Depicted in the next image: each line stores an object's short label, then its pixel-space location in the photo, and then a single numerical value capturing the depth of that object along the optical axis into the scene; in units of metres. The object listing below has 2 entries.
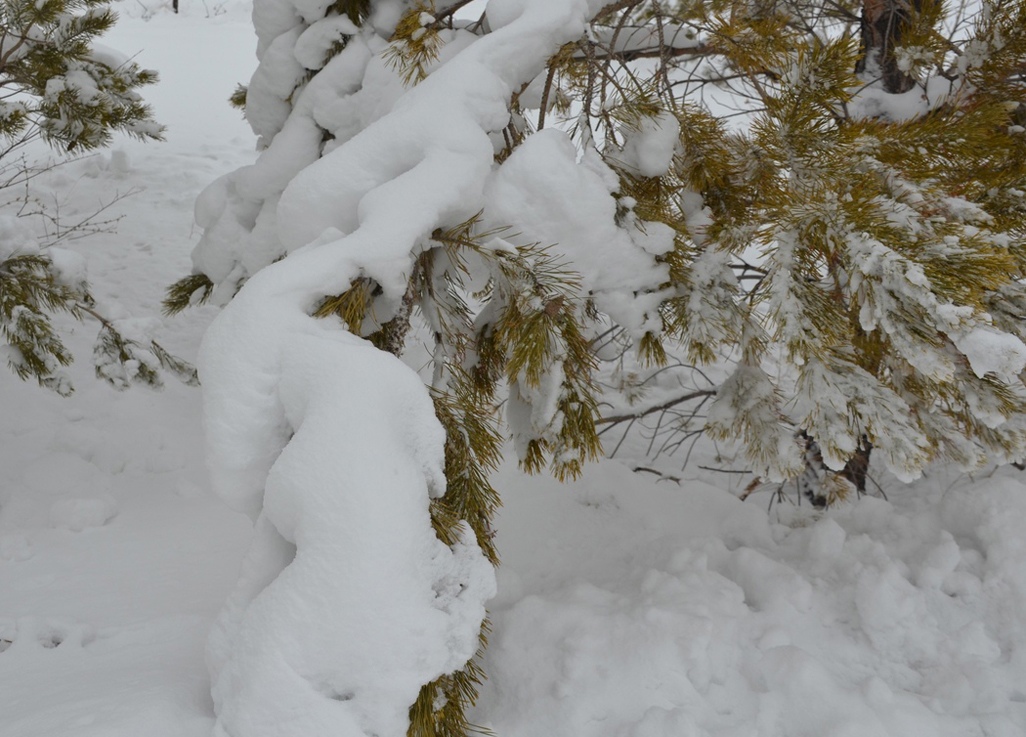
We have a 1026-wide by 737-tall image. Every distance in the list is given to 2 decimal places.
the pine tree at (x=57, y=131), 2.77
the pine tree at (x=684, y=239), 1.40
